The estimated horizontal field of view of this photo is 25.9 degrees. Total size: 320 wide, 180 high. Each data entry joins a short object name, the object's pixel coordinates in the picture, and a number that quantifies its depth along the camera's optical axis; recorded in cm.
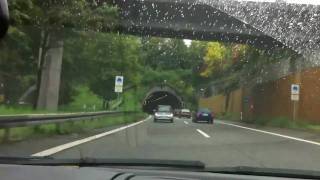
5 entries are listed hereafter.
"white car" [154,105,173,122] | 4255
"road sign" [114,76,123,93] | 3266
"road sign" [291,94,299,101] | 3322
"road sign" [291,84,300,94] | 3325
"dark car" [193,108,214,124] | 4588
